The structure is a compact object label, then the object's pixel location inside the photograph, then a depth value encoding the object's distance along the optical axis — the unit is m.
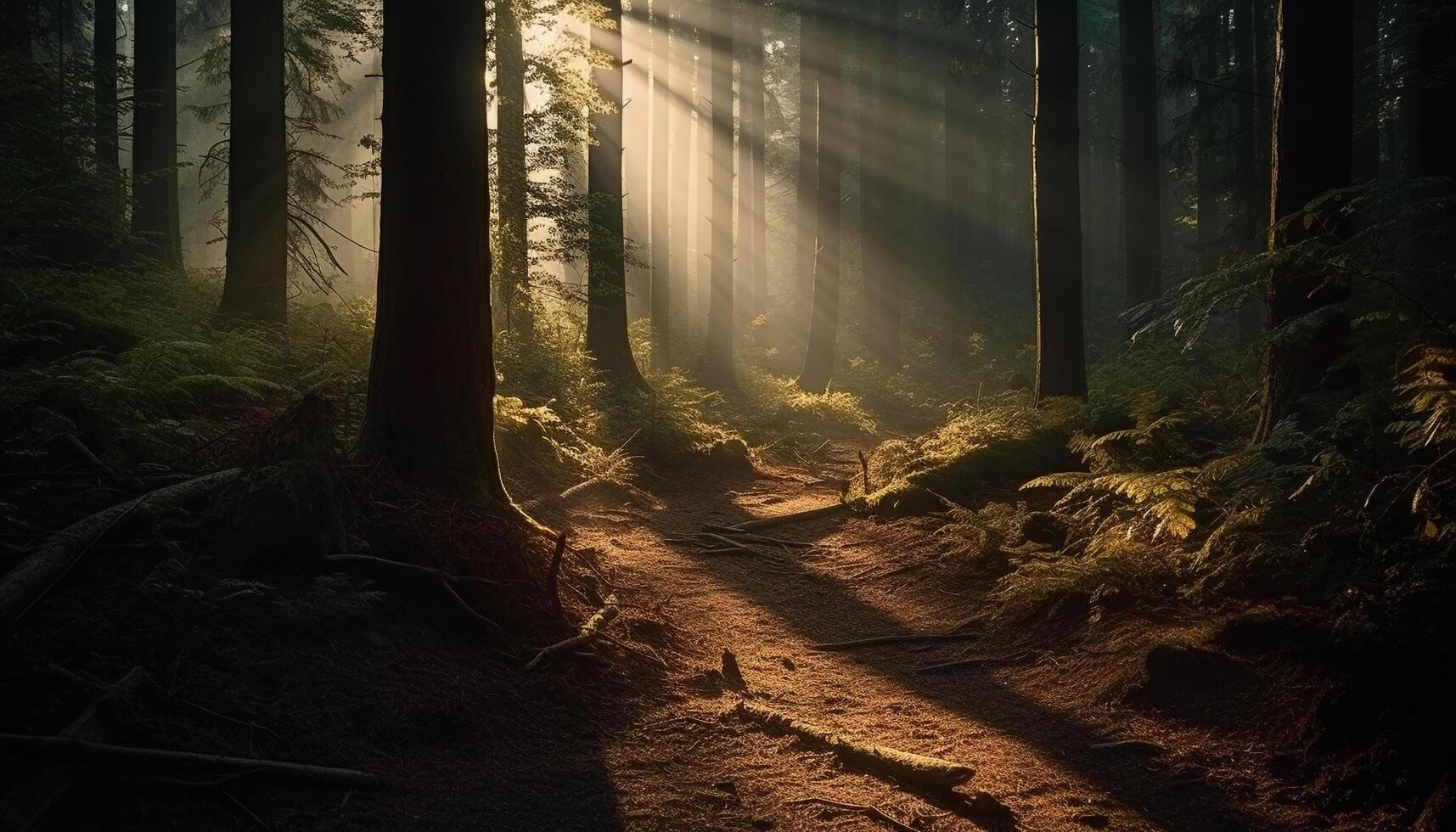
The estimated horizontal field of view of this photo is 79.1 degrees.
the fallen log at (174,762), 2.98
